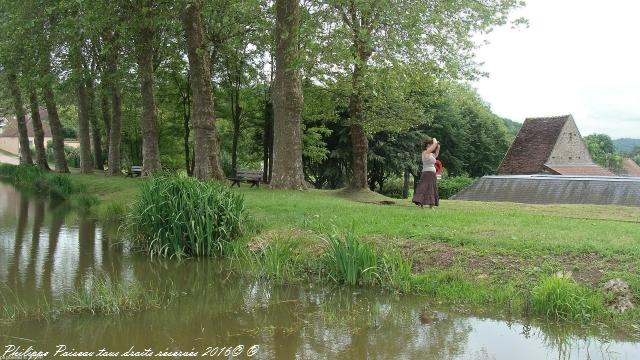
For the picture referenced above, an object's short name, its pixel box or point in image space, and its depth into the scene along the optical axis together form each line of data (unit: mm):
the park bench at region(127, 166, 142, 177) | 28997
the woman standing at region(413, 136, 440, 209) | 13500
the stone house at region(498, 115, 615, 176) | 41188
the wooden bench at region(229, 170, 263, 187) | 22359
